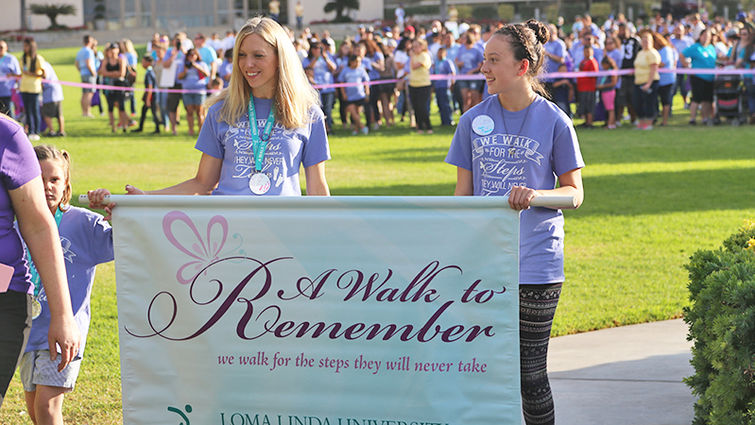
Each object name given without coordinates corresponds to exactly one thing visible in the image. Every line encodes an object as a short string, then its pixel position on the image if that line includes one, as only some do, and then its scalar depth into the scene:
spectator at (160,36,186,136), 21.44
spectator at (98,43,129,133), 22.33
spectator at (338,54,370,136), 21.36
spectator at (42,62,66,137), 20.66
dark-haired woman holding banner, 3.79
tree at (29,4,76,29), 67.83
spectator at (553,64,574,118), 20.72
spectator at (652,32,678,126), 20.72
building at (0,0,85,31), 68.25
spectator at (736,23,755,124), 20.25
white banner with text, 3.36
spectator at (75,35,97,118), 23.89
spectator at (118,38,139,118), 22.92
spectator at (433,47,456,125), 21.78
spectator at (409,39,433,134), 20.64
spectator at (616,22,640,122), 20.67
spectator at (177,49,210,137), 20.98
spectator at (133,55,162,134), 21.97
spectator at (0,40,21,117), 20.44
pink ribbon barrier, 20.19
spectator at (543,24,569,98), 21.08
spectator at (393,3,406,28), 51.89
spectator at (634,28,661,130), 19.97
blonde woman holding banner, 4.18
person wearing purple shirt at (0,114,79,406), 2.89
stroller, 20.28
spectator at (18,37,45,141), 20.09
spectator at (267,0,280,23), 58.76
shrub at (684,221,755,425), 3.74
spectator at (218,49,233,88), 24.06
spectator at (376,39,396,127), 22.61
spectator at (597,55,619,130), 20.54
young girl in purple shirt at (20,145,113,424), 3.91
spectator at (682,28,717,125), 20.80
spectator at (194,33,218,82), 22.39
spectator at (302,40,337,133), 21.72
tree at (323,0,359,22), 71.50
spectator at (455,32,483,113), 21.97
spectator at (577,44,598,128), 20.59
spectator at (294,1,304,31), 60.94
